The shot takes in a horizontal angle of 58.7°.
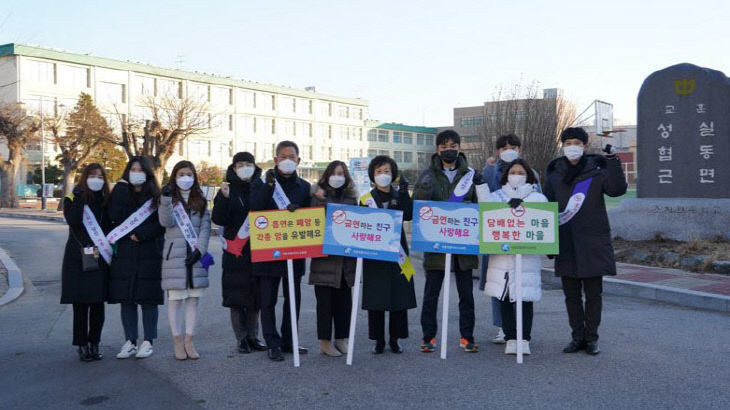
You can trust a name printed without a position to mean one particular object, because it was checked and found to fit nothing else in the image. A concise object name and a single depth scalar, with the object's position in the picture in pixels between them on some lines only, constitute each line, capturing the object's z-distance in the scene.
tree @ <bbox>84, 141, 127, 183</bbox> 48.88
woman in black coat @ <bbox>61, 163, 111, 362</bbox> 5.78
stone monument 12.82
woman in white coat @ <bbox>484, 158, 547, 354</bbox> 5.95
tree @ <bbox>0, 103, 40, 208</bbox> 39.94
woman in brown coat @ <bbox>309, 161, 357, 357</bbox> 5.97
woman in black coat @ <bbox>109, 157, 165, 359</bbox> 5.90
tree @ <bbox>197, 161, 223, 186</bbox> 56.51
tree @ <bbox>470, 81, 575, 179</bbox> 21.22
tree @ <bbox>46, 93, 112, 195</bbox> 40.66
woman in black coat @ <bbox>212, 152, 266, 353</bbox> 5.99
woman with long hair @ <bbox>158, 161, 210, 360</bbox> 5.87
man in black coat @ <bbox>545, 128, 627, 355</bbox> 5.92
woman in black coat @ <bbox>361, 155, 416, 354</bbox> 5.95
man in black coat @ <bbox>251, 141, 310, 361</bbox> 5.90
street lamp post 41.52
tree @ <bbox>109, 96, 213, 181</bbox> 35.56
